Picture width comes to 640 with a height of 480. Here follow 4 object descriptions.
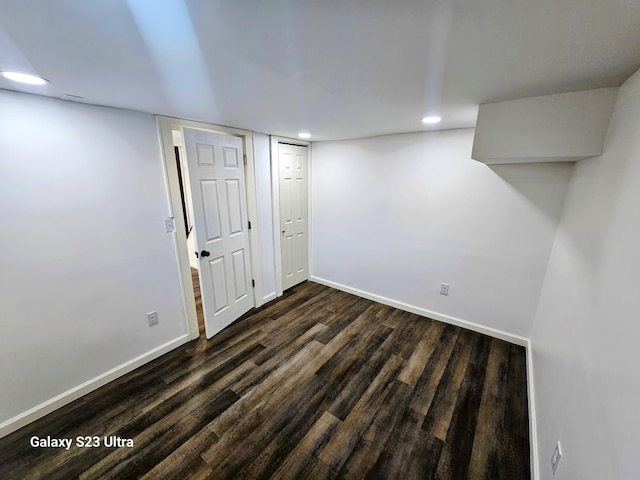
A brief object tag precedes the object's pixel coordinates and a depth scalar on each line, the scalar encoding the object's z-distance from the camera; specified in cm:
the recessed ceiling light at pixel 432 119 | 203
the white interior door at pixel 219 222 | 233
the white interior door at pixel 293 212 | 334
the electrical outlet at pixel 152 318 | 222
